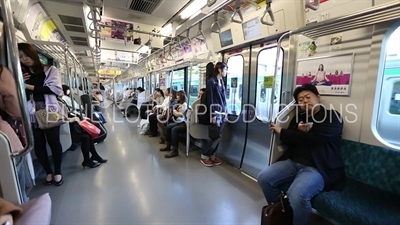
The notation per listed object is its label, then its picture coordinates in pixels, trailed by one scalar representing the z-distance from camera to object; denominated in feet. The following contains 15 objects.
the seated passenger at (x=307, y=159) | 5.60
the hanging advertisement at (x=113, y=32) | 14.87
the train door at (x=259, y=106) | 10.29
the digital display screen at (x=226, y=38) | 11.65
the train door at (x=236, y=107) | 11.71
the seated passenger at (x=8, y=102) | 5.30
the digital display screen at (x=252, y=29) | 9.66
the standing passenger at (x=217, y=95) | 10.81
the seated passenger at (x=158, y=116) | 16.67
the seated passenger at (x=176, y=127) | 13.69
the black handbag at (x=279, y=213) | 5.68
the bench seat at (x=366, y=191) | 4.71
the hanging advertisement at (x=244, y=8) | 9.48
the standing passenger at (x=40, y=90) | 7.53
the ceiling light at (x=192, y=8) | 11.27
